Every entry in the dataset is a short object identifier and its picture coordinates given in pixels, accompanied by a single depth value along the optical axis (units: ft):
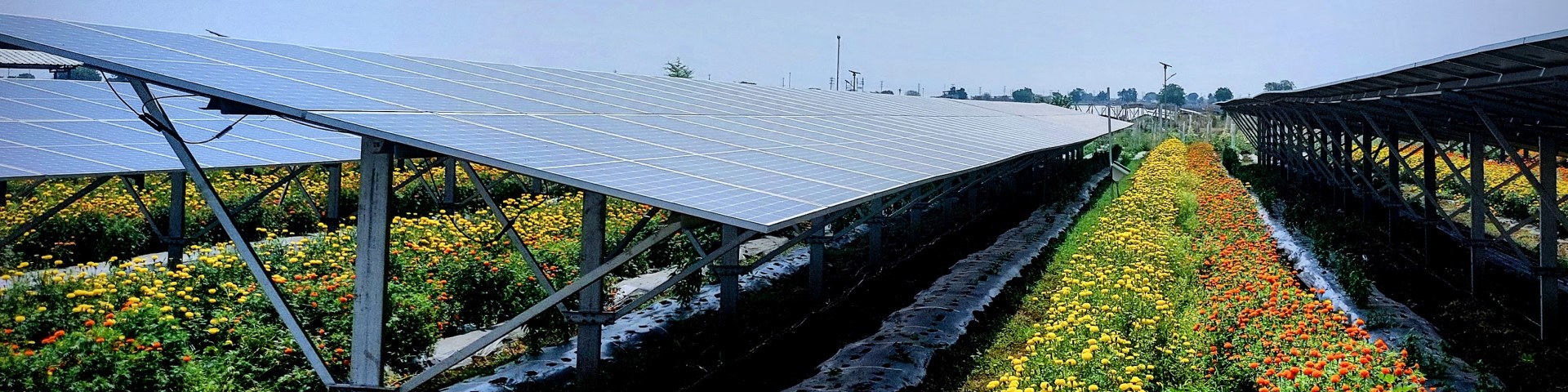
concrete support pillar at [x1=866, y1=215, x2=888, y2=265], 47.01
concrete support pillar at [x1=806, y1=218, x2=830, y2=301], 40.01
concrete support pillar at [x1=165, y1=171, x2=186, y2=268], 37.09
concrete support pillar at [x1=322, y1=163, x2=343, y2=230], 46.28
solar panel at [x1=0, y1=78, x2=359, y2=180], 35.09
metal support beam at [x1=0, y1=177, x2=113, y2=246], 33.32
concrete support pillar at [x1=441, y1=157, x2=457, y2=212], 54.34
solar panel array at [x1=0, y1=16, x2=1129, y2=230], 19.94
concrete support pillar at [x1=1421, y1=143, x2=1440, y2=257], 50.67
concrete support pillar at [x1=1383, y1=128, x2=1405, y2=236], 48.16
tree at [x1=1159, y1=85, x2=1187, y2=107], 510.99
